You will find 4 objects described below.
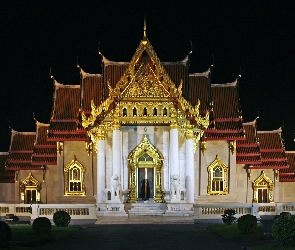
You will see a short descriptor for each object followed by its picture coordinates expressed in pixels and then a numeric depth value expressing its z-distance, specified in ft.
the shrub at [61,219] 102.89
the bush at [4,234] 69.31
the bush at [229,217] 106.93
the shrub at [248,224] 84.64
